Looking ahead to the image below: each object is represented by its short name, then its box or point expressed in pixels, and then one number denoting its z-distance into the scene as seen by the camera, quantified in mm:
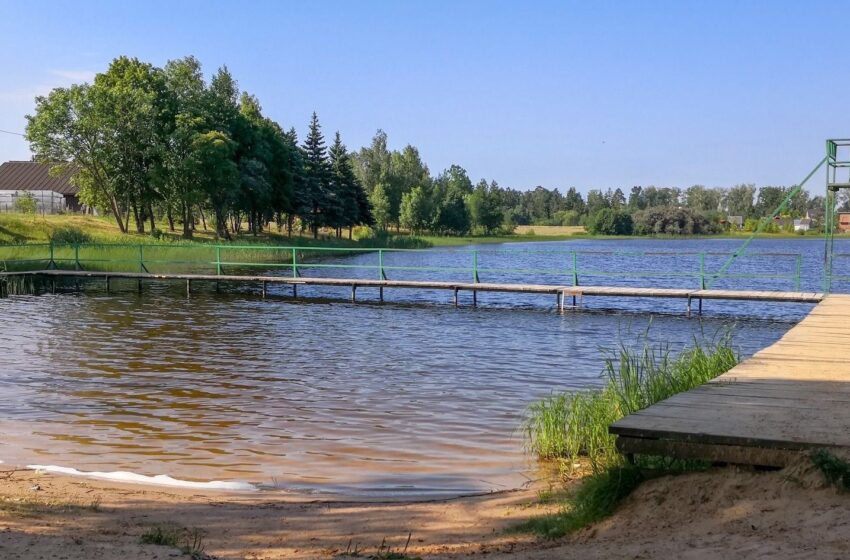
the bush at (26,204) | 46688
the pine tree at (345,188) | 62988
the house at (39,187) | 58750
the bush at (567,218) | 142512
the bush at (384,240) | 66312
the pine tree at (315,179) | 60938
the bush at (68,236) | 38812
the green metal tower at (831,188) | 14883
